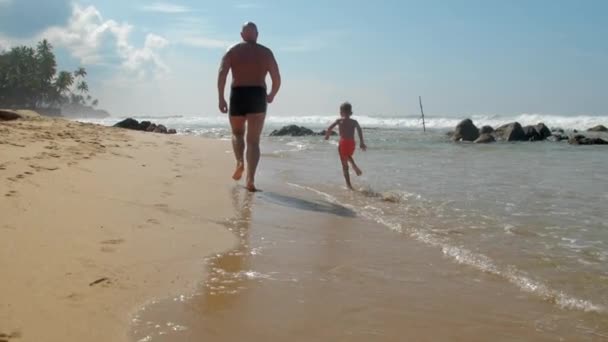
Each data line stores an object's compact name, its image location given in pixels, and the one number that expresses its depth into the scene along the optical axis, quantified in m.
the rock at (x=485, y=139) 24.08
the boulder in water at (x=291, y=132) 28.72
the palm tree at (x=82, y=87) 94.12
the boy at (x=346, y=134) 8.00
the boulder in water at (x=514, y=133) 25.72
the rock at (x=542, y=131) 26.38
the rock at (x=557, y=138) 25.43
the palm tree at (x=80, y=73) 89.38
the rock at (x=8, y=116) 12.60
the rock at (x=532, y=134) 25.84
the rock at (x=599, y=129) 35.59
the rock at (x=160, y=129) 23.55
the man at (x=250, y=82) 6.11
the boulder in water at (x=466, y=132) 25.72
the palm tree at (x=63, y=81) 80.88
